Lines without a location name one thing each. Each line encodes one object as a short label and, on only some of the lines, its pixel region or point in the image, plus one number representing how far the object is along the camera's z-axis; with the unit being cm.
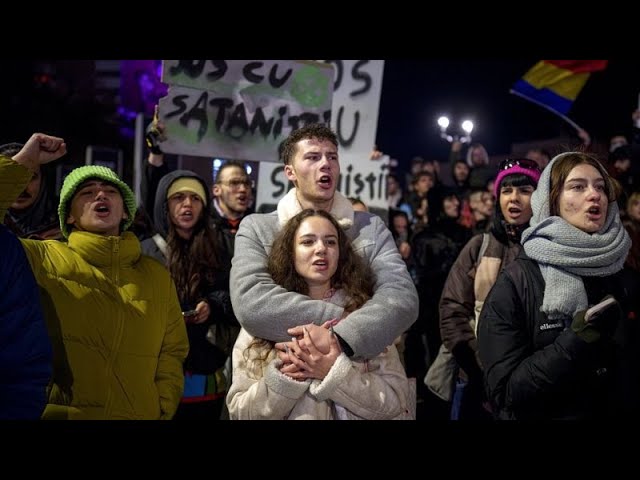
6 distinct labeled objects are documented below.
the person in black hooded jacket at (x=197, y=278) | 400
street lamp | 1168
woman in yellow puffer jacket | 301
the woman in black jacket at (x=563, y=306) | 294
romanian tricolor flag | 838
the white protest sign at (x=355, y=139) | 525
